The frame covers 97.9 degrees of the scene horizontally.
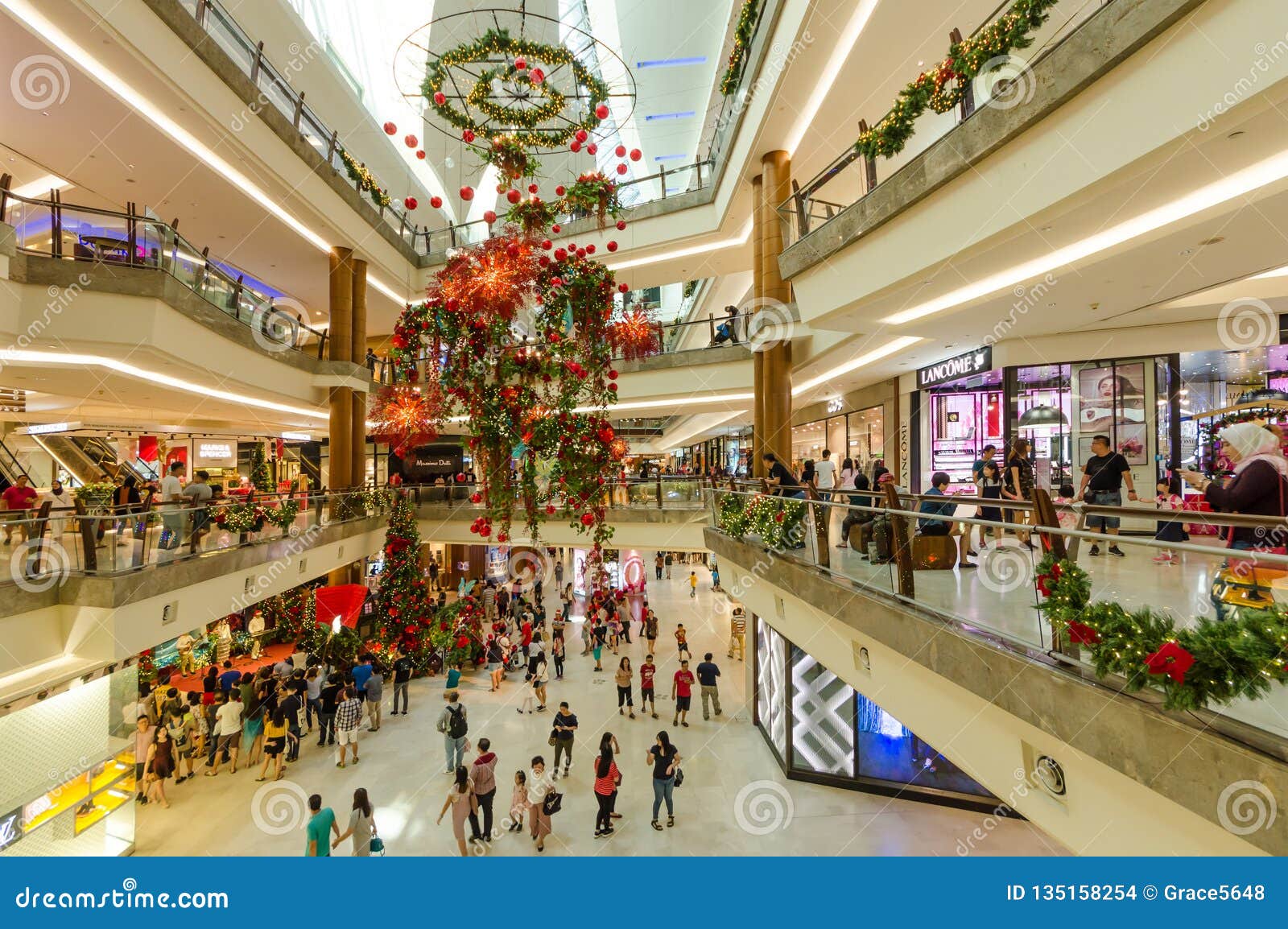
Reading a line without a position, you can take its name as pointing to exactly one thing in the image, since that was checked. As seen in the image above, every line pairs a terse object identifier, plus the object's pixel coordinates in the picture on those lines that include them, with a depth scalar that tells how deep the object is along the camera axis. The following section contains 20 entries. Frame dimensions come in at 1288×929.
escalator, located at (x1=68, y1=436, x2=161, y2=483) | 15.35
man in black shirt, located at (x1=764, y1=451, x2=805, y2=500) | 6.95
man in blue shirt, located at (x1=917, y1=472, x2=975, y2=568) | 4.00
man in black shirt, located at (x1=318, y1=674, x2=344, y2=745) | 9.74
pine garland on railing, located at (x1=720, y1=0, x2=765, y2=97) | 8.95
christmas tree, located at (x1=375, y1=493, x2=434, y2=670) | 11.90
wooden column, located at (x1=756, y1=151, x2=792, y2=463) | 10.83
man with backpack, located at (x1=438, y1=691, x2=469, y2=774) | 8.69
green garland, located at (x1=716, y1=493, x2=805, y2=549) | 6.30
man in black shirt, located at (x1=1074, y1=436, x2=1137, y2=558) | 5.73
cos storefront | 8.43
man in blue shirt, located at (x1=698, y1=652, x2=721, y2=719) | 10.75
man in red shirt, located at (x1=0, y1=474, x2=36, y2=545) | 7.27
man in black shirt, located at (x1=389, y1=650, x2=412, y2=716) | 11.10
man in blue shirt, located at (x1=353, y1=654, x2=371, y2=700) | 10.30
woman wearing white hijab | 3.33
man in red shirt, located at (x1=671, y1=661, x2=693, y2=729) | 10.34
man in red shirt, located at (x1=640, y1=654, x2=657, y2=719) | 10.80
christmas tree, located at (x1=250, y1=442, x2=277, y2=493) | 15.02
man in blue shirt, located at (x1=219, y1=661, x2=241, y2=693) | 9.70
